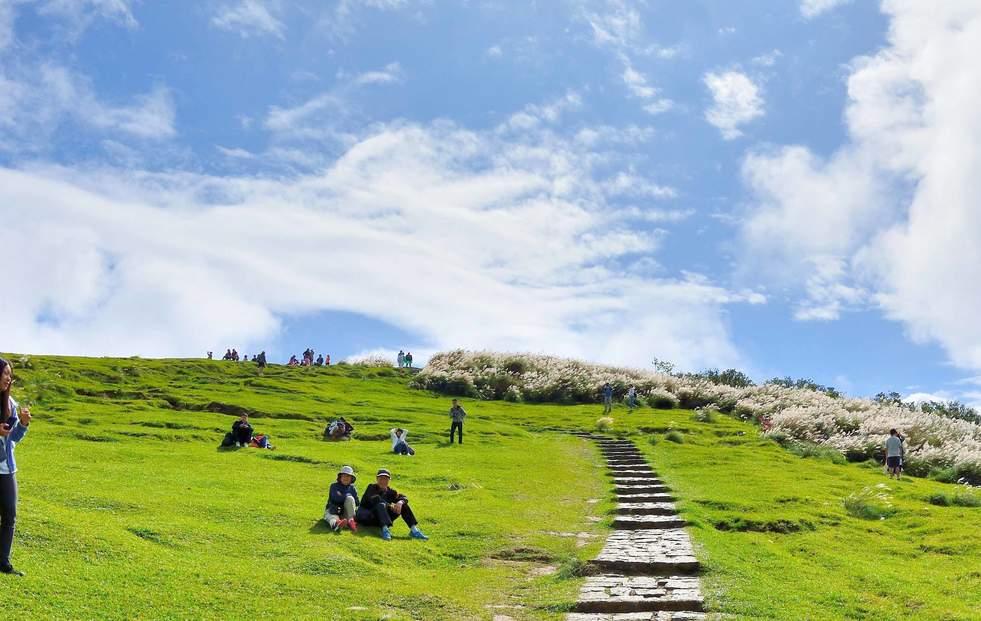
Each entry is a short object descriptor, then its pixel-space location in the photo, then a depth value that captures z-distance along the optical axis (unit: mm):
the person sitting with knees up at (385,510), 19562
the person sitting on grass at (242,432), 35219
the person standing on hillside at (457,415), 42094
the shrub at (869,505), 25344
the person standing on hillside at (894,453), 35866
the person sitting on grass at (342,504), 19234
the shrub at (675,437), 47969
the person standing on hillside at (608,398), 64562
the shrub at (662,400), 73812
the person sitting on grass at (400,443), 36656
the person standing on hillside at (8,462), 11312
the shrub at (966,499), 28391
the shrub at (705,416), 61525
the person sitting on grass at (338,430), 41625
